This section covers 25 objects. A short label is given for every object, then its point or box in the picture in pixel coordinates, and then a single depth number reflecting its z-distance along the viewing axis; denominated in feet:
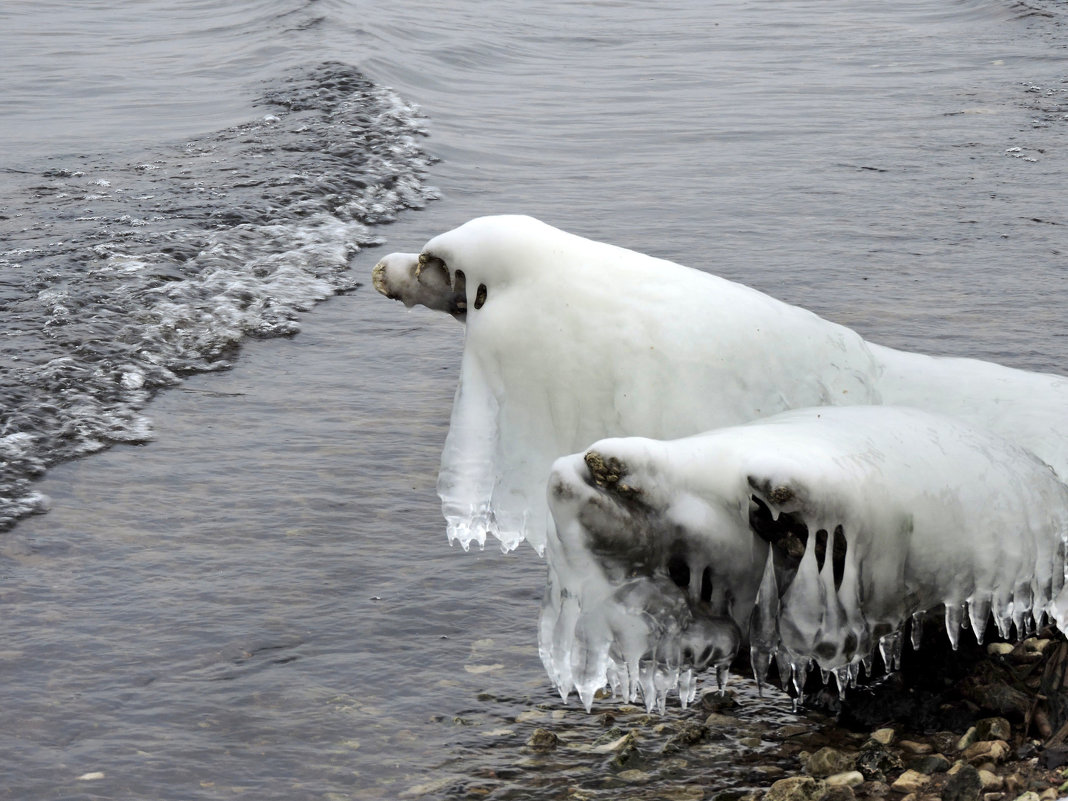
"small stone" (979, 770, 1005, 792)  20.35
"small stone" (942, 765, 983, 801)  20.06
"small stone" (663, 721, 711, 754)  22.82
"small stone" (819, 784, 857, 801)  20.71
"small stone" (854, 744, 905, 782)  21.34
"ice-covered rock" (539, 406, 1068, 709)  18.47
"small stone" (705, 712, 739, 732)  23.44
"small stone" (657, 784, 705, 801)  21.45
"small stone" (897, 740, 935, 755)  21.89
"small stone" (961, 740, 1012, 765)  21.26
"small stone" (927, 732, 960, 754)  21.88
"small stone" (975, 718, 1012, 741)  21.81
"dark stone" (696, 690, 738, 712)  23.99
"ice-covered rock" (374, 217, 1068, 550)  22.36
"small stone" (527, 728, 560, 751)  23.07
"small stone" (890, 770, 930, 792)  20.83
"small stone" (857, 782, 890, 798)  20.81
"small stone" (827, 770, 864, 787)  21.09
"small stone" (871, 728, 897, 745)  22.31
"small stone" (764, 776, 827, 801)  20.71
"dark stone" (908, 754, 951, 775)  21.20
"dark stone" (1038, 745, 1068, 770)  20.77
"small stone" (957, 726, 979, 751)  21.84
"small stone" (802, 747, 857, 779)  21.50
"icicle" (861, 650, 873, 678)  19.50
